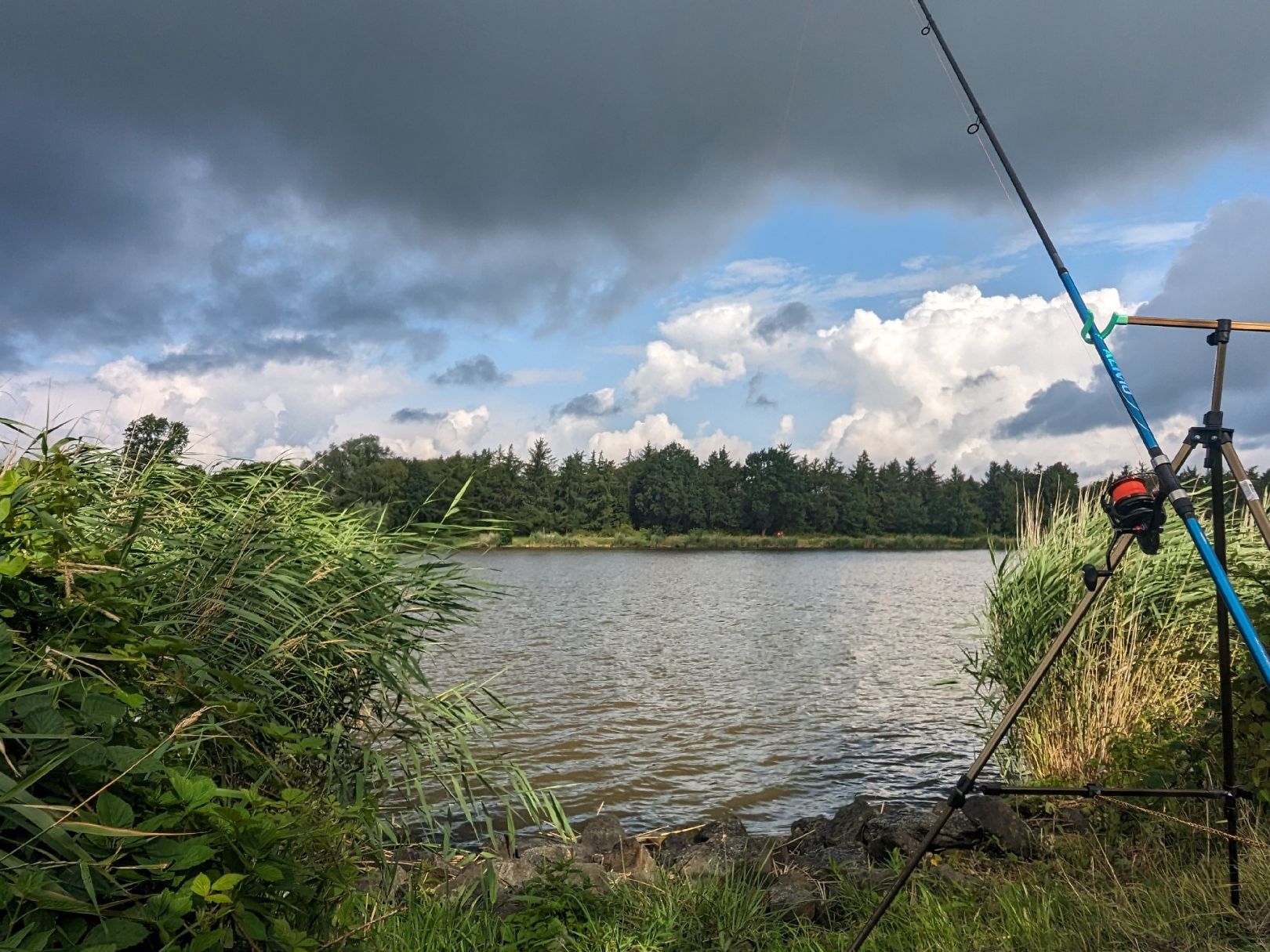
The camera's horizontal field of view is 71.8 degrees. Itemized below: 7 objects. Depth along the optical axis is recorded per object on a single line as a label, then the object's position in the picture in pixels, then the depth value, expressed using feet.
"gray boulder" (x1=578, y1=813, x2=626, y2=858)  20.78
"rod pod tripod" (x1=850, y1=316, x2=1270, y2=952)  10.59
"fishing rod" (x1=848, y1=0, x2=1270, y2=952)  9.20
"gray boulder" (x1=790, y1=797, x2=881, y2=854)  21.83
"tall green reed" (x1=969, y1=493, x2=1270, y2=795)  22.75
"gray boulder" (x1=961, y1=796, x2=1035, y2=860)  18.86
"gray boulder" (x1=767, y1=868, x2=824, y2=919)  14.76
